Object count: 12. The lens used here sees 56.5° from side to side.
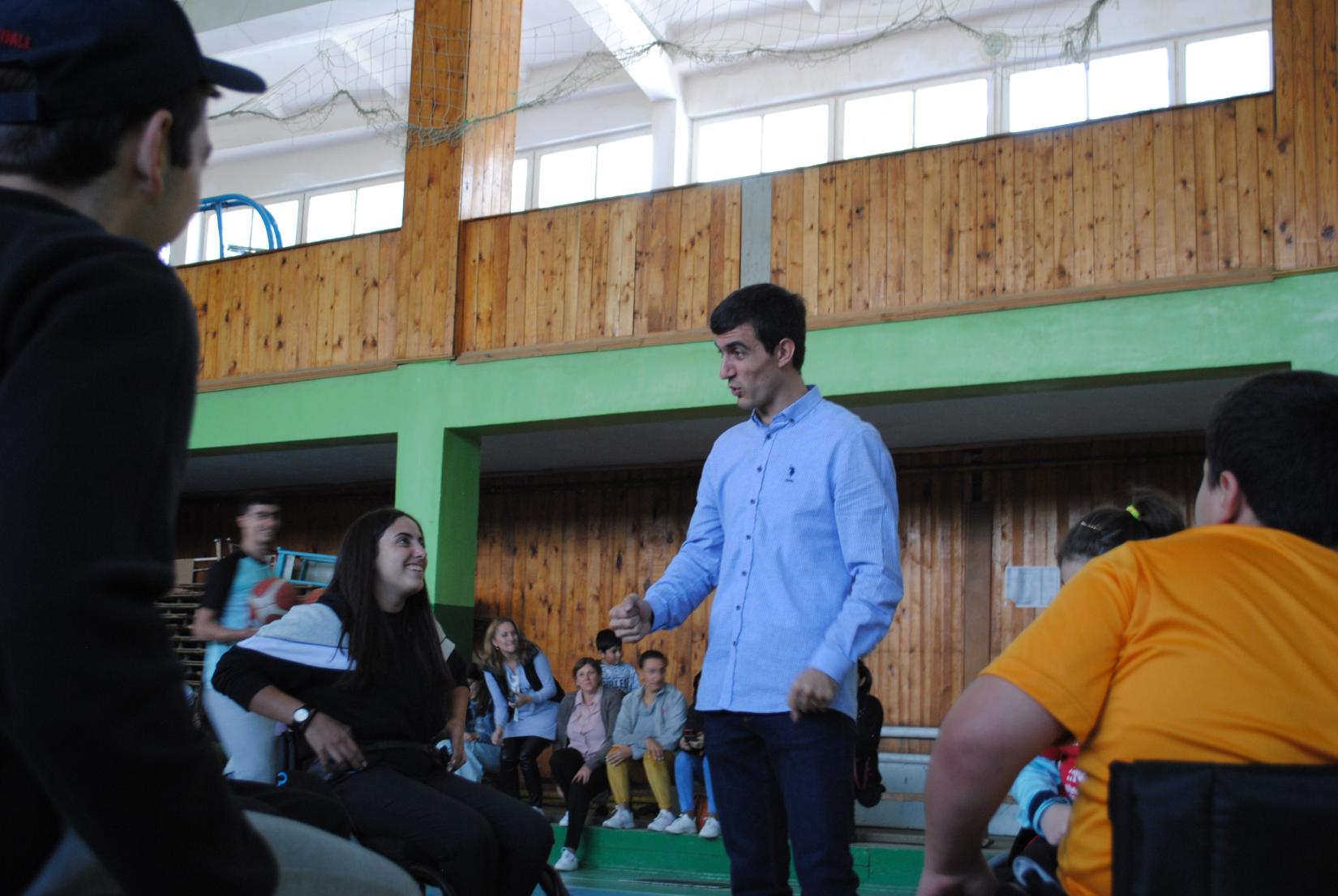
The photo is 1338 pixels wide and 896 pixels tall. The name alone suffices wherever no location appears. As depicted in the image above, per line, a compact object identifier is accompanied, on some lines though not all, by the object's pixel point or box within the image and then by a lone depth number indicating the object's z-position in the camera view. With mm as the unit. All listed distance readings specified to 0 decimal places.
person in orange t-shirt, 1387
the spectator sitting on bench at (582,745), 8008
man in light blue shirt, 2688
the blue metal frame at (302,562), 10852
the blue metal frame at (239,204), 12172
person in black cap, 844
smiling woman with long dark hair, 3184
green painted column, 8922
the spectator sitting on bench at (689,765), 8109
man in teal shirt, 5730
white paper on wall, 8109
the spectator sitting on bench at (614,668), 9188
